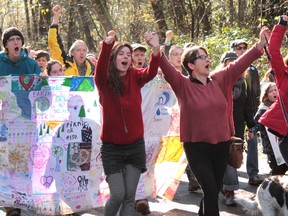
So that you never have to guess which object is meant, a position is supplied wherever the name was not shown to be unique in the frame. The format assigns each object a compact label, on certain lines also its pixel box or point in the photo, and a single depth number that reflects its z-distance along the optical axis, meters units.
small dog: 5.49
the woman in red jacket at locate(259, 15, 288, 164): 5.39
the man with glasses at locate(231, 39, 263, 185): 8.44
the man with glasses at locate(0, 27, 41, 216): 6.50
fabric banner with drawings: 6.35
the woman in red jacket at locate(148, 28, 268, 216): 5.15
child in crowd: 7.61
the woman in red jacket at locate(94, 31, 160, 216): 5.13
